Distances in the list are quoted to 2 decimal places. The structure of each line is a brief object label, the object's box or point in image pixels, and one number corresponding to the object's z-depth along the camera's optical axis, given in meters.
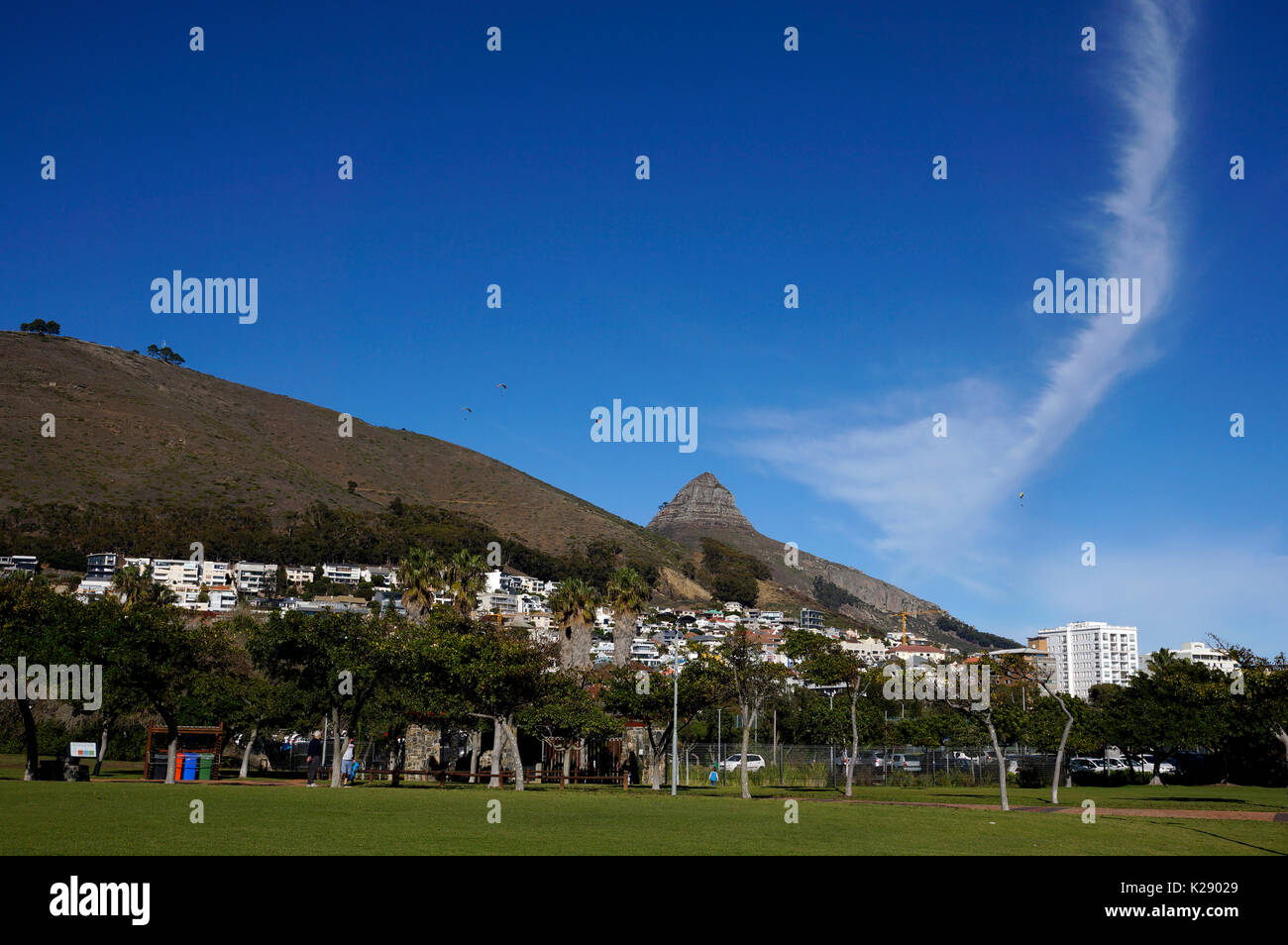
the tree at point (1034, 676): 45.34
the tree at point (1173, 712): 52.28
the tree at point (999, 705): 34.75
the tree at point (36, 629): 39.28
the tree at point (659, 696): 47.38
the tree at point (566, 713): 46.16
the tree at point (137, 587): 62.00
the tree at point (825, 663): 48.53
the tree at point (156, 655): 41.88
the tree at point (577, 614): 66.75
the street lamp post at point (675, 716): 42.87
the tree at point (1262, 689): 43.81
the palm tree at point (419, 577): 66.81
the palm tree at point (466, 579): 65.88
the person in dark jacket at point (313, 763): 42.56
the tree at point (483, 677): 42.78
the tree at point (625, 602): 68.94
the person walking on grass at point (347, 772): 46.50
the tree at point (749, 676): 42.50
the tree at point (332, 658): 42.47
